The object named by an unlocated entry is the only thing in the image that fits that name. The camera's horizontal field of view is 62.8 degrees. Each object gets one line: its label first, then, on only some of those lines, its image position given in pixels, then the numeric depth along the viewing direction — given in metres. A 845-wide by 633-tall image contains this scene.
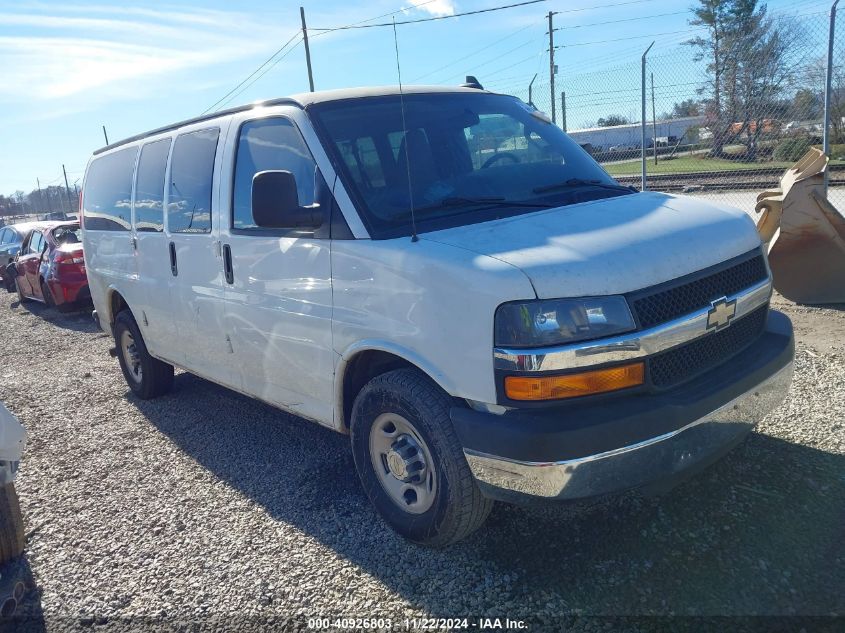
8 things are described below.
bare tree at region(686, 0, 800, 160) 9.00
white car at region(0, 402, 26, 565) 3.05
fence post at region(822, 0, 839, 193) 7.57
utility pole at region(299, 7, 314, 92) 20.23
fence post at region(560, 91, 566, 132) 10.56
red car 10.77
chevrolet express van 2.65
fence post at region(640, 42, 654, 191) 9.30
